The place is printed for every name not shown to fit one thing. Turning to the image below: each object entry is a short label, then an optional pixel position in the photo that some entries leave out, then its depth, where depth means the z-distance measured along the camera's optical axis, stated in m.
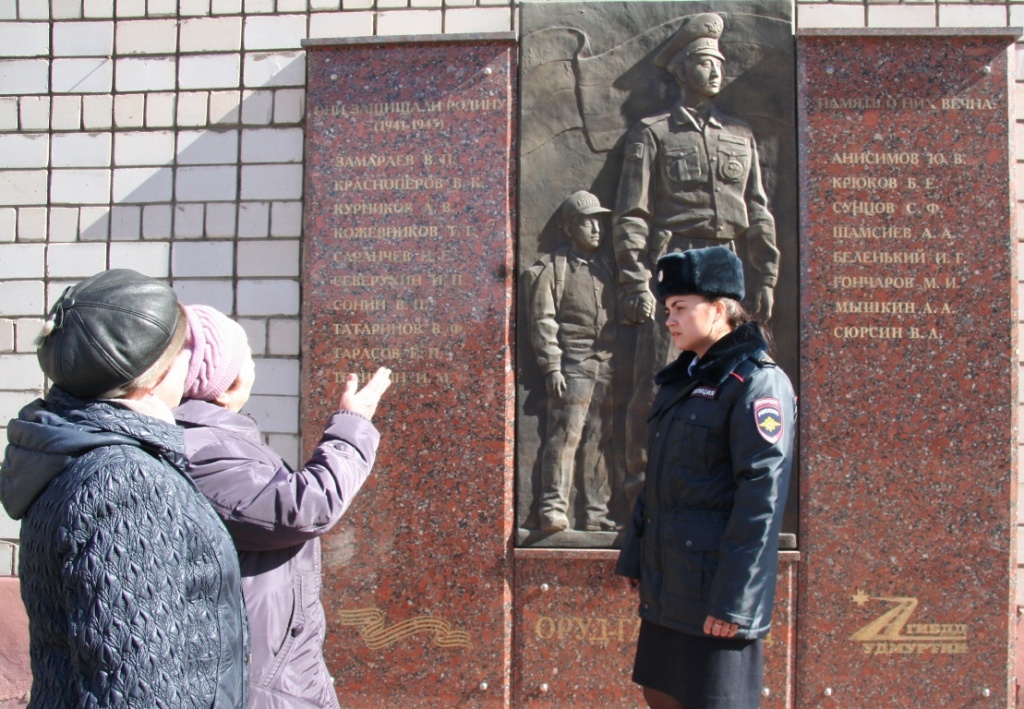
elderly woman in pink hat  1.81
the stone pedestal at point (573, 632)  3.68
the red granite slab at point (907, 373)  3.58
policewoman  2.22
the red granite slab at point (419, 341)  3.73
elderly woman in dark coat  1.25
